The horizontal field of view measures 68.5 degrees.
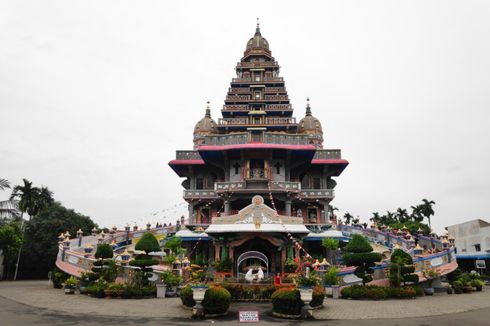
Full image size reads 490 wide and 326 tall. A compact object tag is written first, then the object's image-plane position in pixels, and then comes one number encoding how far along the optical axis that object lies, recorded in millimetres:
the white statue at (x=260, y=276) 21634
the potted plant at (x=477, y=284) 26297
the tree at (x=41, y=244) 46094
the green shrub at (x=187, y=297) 16805
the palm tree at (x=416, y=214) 85881
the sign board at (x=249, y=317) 14281
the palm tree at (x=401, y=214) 88050
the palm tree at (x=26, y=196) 54281
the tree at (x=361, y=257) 21172
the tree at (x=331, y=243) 30312
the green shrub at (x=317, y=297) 16484
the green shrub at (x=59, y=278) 28000
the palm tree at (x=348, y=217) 100175
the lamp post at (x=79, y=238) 32500
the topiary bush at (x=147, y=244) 23266
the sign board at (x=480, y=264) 38831
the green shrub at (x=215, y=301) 15367
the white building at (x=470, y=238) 49156
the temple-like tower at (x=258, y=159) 37781
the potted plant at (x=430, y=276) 23525
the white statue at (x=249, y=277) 21562
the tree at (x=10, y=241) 40825
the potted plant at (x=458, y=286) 24969
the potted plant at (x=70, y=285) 24297
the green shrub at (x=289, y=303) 15312
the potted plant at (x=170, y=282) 22523
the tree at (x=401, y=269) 21703
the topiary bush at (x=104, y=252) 23594
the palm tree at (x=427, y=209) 86500
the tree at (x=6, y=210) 41981
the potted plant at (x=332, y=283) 22156
